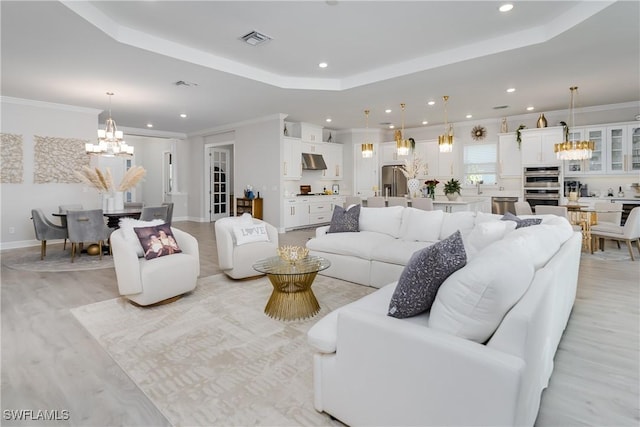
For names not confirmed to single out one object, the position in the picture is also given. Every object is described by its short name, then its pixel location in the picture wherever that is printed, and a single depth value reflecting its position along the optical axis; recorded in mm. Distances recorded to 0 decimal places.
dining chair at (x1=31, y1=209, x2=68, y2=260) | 5340
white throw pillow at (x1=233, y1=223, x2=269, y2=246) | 4199
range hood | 9148
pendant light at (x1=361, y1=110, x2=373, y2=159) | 7070
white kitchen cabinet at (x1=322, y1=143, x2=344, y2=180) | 9984
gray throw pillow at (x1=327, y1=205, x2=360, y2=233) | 4676
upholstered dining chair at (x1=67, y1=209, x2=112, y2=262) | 5181
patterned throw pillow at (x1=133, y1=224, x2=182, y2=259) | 3467
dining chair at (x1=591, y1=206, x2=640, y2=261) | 5152
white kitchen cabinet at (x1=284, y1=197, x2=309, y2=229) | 8531
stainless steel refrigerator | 10039
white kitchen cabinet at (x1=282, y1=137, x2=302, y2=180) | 8406
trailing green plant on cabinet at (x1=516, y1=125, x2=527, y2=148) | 7865
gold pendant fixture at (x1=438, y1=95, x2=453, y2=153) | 5879
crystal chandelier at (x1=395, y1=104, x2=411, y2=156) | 6316
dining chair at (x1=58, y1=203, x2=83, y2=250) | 5675
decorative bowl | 3195
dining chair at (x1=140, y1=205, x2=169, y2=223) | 5902
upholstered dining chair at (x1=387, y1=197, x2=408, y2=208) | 6793
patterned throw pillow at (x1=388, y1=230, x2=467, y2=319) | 1574
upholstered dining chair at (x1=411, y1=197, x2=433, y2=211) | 6215
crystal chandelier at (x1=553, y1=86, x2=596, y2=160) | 5625
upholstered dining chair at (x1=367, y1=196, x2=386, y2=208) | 7077
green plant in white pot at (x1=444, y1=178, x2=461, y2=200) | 6438
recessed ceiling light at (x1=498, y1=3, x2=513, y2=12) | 3553
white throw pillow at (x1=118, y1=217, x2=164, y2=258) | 3479
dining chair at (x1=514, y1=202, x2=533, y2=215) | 5980
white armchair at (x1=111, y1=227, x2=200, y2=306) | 3180
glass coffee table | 2986
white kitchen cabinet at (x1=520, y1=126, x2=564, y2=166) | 7426
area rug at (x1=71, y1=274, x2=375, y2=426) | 1822
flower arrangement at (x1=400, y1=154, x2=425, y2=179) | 6644
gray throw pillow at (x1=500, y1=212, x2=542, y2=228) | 2984
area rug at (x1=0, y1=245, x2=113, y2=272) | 4891
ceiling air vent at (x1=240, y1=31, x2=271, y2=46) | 4165
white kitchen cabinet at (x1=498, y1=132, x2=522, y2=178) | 8031
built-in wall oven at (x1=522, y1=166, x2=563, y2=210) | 7465
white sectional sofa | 1207
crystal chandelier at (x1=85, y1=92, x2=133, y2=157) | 6184
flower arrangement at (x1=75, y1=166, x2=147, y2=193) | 5664
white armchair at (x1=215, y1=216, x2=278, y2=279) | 4027
